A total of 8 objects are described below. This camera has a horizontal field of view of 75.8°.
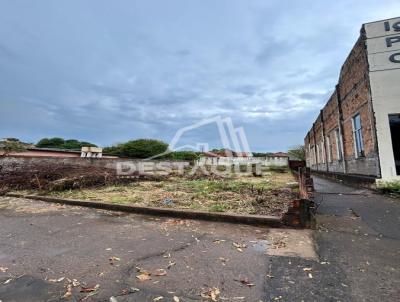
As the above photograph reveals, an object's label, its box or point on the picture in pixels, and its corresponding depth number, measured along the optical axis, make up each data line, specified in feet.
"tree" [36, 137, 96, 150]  168.35
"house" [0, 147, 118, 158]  71.10
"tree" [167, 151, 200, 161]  111.24
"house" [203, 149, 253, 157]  106.47
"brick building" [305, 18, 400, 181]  29.76
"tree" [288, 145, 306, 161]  152.81
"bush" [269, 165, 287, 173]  65.56
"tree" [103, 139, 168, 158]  134.82
